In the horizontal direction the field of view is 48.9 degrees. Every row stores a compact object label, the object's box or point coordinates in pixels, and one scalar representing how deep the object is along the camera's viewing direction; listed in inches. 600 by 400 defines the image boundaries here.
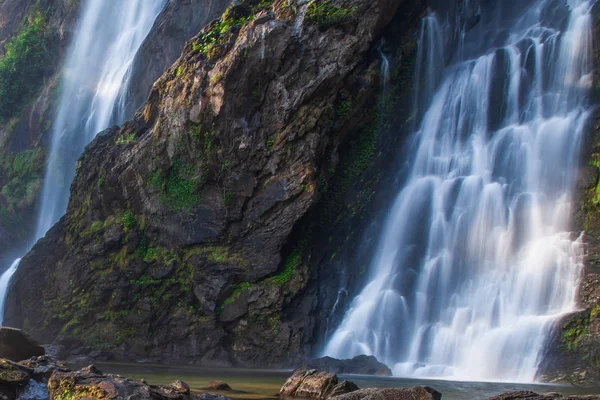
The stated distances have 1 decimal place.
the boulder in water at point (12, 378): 434.9
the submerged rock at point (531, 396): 331.9
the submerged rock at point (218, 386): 545.0
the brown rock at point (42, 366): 470.3
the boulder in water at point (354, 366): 706.2
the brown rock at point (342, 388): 474.0
